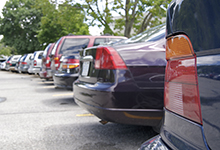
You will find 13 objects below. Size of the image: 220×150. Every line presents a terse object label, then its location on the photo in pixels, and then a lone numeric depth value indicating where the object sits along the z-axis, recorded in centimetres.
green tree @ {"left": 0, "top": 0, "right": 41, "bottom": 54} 4556
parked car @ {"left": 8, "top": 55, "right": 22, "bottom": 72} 2760
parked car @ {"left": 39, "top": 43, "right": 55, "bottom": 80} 1010
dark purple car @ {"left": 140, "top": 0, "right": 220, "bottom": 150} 119
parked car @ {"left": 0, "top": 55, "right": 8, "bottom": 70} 3454
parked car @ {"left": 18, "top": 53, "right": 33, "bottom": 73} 2072
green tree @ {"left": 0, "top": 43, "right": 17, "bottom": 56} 6712
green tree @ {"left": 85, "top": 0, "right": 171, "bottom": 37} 1939
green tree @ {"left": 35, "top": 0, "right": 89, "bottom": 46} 2225
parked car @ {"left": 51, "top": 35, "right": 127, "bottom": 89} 688
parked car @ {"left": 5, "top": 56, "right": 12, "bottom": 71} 2946
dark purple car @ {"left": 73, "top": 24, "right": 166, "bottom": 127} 311
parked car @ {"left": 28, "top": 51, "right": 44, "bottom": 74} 1521
